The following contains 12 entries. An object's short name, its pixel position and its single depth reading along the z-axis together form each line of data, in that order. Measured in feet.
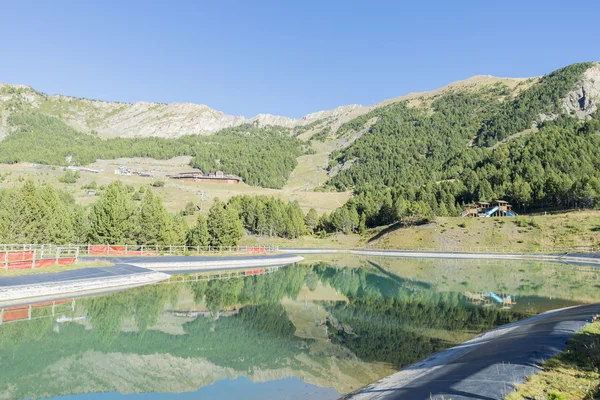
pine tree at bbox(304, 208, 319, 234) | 435.53
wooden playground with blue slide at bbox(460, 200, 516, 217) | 357.82
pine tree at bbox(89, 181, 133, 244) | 182.80
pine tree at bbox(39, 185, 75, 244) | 191.72
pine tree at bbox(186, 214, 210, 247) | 230.27
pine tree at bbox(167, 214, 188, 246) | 215.10
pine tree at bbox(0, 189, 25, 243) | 178.50
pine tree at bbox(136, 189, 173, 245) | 200.36
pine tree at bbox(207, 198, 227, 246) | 234.17
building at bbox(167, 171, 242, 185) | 641.90
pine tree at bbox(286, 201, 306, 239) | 379.14
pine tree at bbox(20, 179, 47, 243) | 186.09
